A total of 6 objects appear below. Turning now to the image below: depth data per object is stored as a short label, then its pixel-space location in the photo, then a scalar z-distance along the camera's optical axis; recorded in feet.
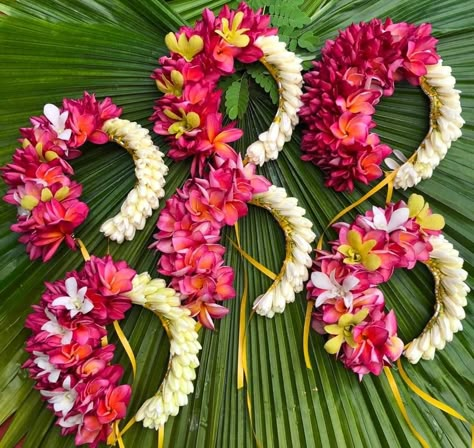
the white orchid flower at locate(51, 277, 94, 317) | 2.01
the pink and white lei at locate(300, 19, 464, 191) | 2.27
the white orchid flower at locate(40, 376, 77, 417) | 2.00
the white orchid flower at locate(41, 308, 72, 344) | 2.01
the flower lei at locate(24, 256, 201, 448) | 2.00
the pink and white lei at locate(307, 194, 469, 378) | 2.11
